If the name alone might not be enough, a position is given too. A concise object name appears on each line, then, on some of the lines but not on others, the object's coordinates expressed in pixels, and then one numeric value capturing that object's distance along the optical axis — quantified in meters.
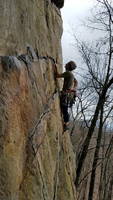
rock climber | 11.50
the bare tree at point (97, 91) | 17.83
